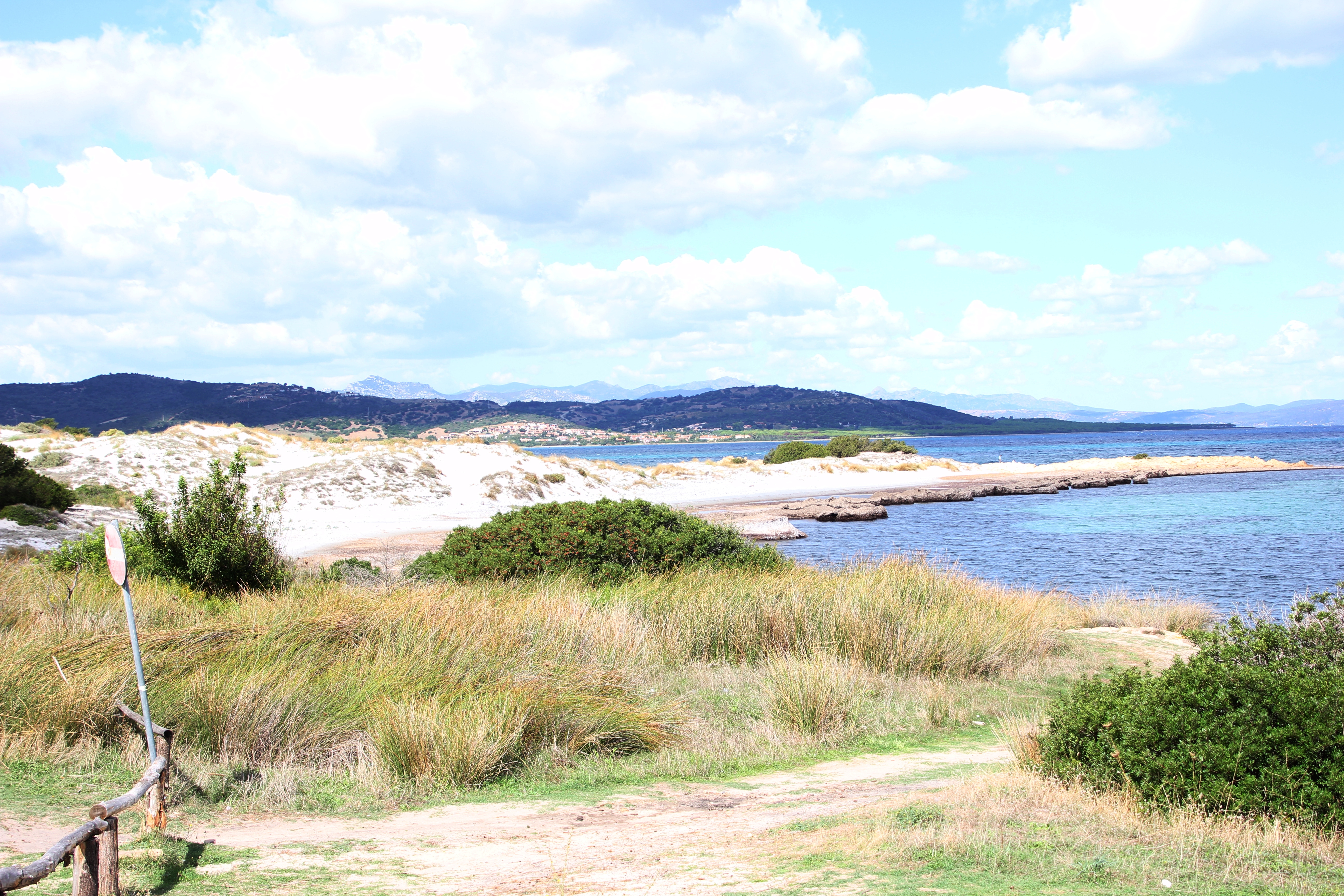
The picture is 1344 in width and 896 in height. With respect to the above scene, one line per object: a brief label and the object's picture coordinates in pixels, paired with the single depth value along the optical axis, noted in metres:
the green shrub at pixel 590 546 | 13.56
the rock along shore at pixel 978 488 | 34.94
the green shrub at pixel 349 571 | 13.85
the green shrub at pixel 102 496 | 29.16
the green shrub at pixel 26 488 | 23.14
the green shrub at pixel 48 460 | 33.78
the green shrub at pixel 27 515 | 21.80
